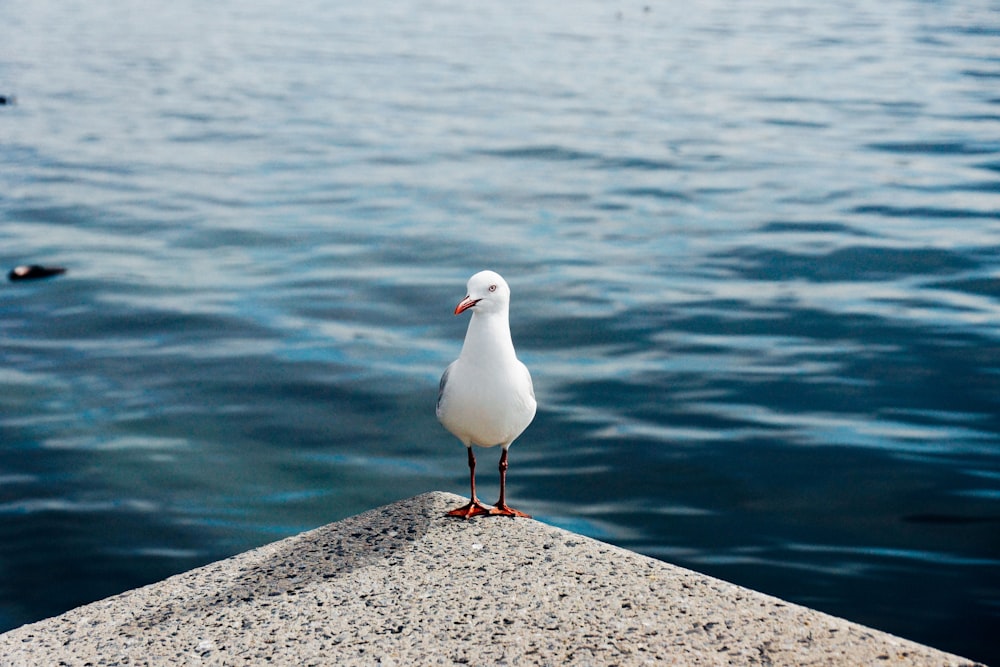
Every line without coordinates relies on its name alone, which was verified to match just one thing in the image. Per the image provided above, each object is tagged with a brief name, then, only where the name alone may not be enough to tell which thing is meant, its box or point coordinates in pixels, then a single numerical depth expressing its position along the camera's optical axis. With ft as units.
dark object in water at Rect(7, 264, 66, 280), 38.65
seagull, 15.92
